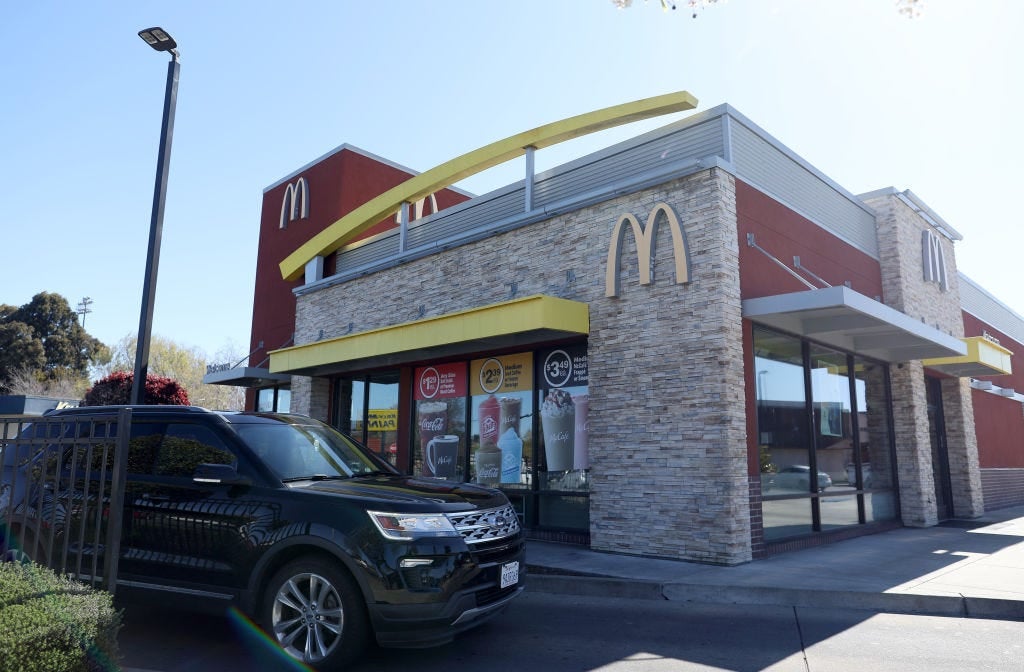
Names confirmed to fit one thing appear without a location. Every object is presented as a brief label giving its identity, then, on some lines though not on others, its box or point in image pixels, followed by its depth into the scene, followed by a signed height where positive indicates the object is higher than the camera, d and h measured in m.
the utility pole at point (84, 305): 64.77 +12.59
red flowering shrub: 16.92 +1.30
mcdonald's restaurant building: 9.12 +1.59
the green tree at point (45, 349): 45.38 +6.42
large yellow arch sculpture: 10.98 +5.17
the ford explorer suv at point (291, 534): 4.65 -0.63
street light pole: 9.40 +3.48
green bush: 3.34 -0.91
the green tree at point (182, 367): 45.72 +5.18
